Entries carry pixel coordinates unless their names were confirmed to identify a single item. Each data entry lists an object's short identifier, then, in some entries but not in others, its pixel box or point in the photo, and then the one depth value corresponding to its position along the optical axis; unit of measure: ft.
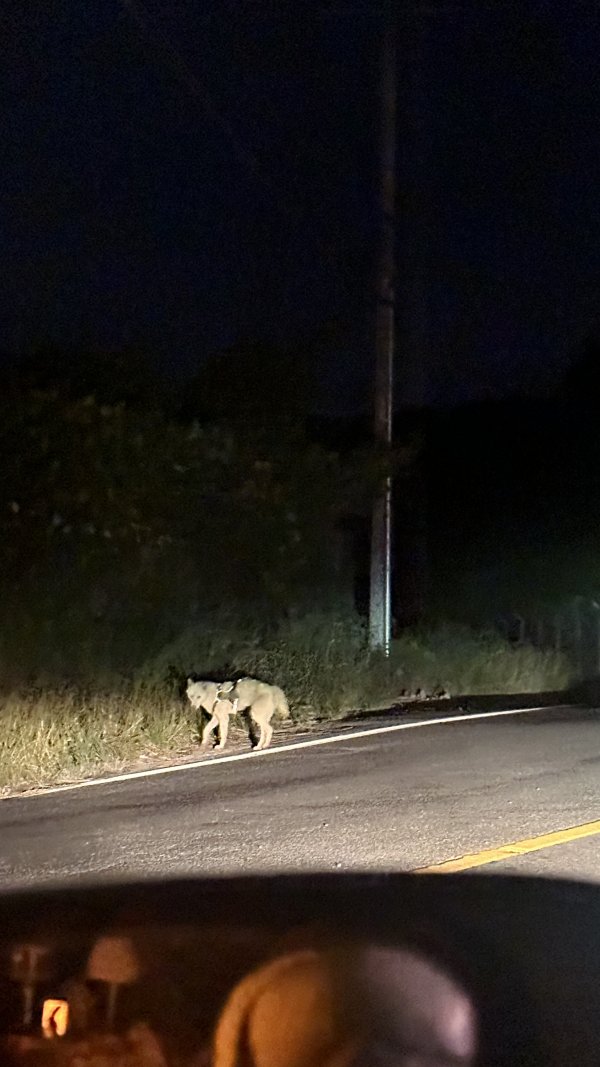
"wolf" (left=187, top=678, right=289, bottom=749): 40.70
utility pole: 63.98
